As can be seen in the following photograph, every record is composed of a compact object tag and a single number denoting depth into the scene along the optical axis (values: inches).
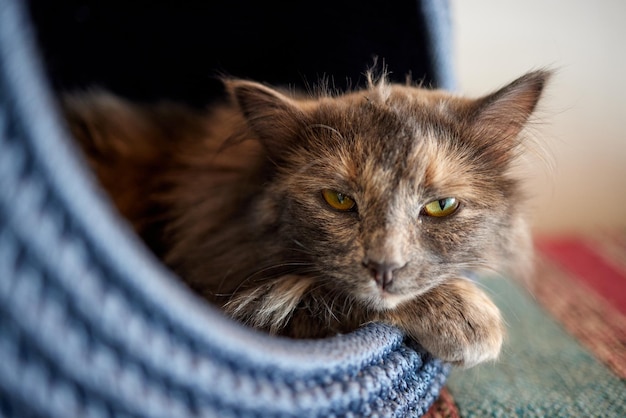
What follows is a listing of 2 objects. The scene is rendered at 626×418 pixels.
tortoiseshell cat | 15.0
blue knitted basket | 11.7
